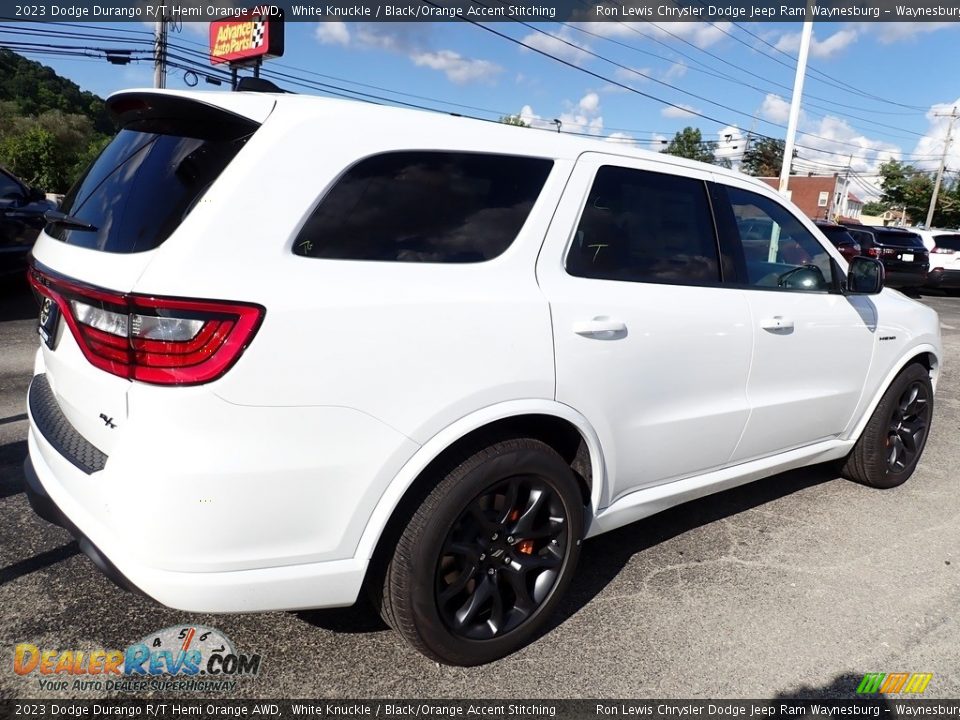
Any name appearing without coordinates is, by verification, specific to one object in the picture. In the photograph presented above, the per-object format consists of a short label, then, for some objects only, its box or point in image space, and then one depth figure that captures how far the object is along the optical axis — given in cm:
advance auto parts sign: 2366
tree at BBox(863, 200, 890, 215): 9924
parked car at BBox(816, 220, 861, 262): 1536
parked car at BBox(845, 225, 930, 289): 1675
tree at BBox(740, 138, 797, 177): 8162
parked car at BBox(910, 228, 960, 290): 1736
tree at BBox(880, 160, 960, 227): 5106
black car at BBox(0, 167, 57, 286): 753
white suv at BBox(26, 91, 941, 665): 185
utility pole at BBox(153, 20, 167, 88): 2027
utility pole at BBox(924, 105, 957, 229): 4797
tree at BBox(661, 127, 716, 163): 7612
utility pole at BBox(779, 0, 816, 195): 1769
